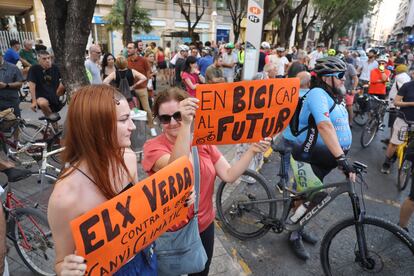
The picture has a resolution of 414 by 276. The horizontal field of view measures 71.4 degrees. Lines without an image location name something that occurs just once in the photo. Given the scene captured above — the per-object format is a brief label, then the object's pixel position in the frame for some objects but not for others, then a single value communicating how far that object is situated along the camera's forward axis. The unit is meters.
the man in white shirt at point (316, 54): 13.87
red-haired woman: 1.18
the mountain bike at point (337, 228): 2.38
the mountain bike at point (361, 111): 7.57
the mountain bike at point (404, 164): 4.55
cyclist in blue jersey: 2.58
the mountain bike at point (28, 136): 4.53
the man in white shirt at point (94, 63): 6.28
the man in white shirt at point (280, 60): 10.35
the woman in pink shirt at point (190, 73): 6.46
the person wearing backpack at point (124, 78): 5.67
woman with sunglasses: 1.67
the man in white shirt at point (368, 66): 9.47
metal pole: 4.95
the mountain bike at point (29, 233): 2.65
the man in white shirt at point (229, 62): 9.62
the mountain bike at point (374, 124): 6.56
